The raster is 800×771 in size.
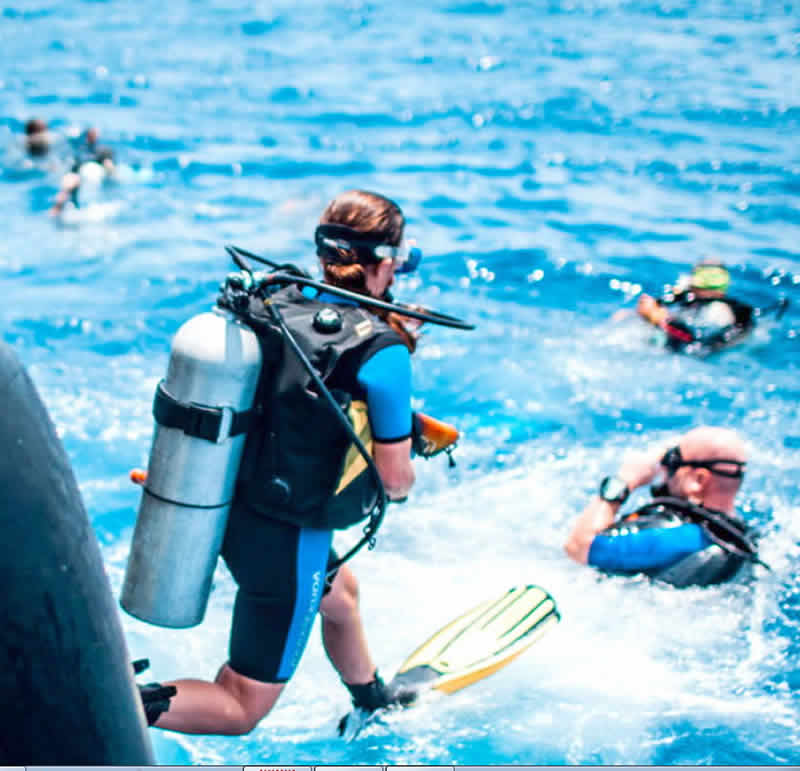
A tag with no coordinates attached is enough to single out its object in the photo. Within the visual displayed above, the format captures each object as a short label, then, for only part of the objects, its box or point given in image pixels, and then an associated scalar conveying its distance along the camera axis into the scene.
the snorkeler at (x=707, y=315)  14.16
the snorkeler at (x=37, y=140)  24.03
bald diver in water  8.28
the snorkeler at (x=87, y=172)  21.05
